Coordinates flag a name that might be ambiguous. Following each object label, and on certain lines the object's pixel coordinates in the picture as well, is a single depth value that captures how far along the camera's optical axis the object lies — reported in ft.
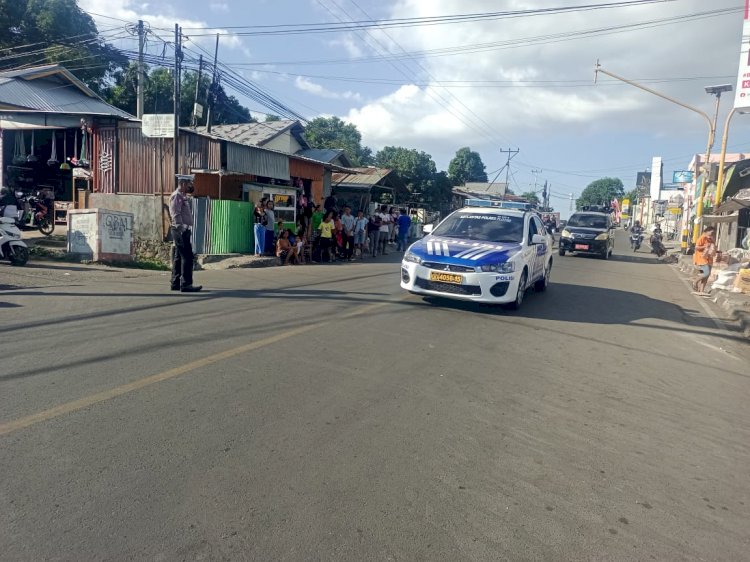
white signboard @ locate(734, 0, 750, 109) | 50.90
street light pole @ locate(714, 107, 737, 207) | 64.44
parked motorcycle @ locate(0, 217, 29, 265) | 38.55
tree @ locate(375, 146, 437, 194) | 123.44
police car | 28.02
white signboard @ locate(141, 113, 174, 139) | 52.13
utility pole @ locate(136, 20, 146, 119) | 77.61
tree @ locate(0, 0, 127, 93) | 112.27
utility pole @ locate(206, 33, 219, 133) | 76.33
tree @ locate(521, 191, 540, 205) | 282.38
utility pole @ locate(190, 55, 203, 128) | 56.87
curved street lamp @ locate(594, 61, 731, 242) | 63.98
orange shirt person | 44.75
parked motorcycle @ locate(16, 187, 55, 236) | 57.21
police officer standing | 29.78
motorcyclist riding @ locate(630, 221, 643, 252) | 110.01
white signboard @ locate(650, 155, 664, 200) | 234.76
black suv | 76.79
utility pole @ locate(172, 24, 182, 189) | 52.70
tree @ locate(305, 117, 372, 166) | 210.24
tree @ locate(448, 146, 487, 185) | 271.69
